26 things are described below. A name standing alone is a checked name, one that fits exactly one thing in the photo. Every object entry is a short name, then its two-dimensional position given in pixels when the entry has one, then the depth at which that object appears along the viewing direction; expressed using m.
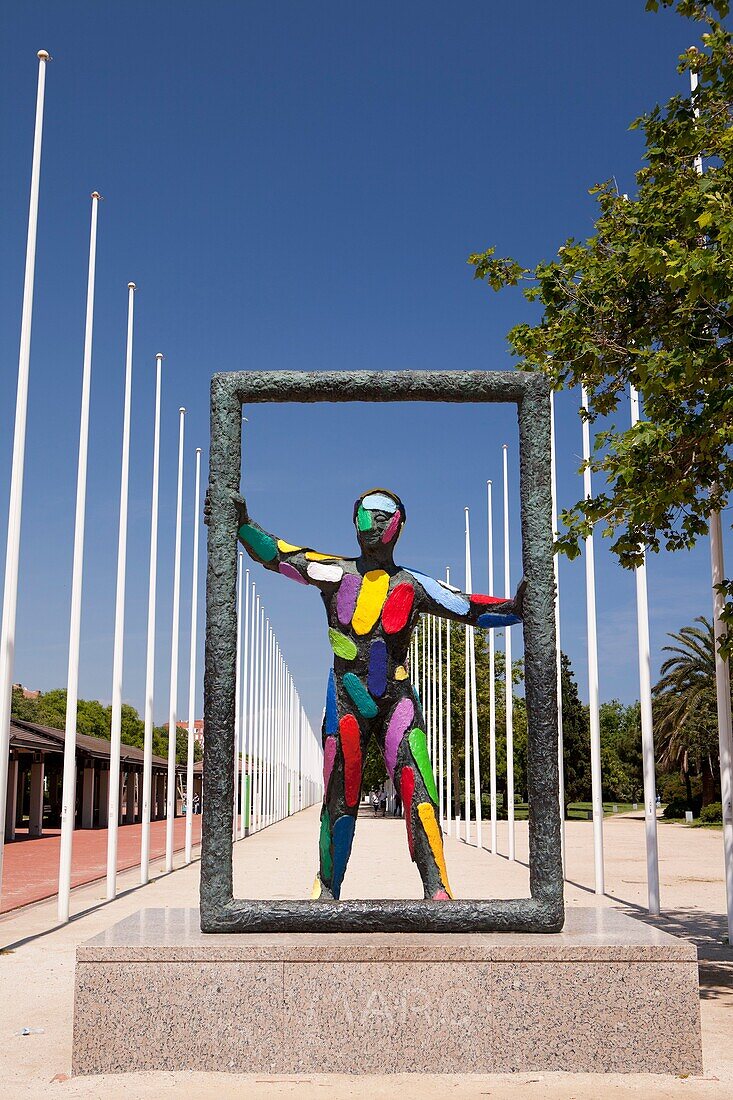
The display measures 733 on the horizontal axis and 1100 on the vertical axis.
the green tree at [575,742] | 56.88
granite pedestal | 6.51
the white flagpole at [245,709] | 33.66
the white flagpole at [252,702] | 35.09
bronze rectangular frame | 7.28
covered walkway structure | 32.88
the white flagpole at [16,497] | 12.40
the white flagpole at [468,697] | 28.42
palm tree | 43.66
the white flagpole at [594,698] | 17.16
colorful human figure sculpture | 7.99
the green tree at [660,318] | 8.29
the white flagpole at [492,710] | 25.28
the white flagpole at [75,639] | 14.36
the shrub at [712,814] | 43.84
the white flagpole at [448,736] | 33.19
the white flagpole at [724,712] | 12.12
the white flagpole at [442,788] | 35.90
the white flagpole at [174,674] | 22.95
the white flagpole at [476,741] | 28.66
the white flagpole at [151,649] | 19.77
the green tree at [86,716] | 71.38
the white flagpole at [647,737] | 14.53
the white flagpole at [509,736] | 23.20
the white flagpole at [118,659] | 16.97
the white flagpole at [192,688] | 24.38
